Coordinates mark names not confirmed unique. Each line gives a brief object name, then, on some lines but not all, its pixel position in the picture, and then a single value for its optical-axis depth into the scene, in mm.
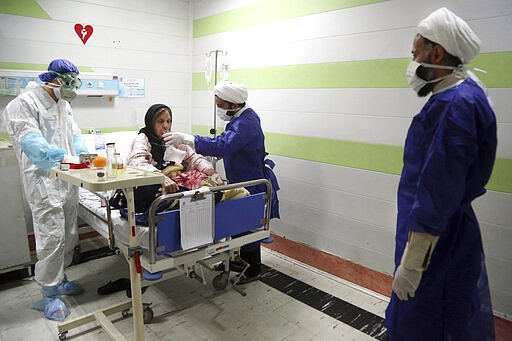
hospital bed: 1957
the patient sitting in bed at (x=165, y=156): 2641
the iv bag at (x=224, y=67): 4012
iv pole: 4027
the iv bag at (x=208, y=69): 4164
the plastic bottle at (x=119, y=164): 1996
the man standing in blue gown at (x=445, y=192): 1304
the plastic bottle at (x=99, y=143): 3422
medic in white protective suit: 2452
